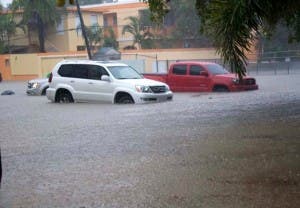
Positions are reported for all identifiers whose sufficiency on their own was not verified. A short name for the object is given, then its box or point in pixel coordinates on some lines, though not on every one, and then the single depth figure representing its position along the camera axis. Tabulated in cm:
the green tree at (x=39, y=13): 5478
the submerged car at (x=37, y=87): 2925
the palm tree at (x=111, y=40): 5551
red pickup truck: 2525
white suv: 2028
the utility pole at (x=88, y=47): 4212
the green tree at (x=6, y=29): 5578
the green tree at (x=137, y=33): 5433
